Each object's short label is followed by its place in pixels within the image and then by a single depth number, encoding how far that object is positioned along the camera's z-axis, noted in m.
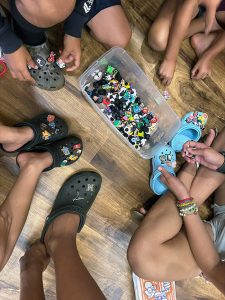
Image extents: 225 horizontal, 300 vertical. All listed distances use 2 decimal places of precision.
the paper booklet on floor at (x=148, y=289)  1.23
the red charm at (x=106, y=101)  1.17
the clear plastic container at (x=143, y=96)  1.15
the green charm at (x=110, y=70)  1.17
